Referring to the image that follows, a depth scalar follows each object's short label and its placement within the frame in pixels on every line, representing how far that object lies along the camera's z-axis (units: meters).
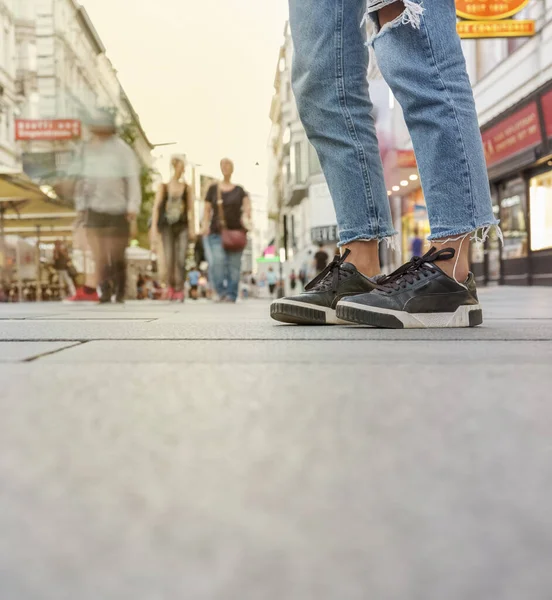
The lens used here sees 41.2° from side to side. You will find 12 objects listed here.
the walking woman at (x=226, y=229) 7.75
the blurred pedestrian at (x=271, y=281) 29.41
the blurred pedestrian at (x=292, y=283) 28.56
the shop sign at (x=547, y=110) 10.70
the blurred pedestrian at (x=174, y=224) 7.51
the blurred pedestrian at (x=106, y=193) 7.08
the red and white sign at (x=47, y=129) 21.55
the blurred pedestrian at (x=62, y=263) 12.86
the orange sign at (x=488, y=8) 9.26
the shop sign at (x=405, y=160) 15.91
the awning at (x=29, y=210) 10.91
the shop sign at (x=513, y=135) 11.33
